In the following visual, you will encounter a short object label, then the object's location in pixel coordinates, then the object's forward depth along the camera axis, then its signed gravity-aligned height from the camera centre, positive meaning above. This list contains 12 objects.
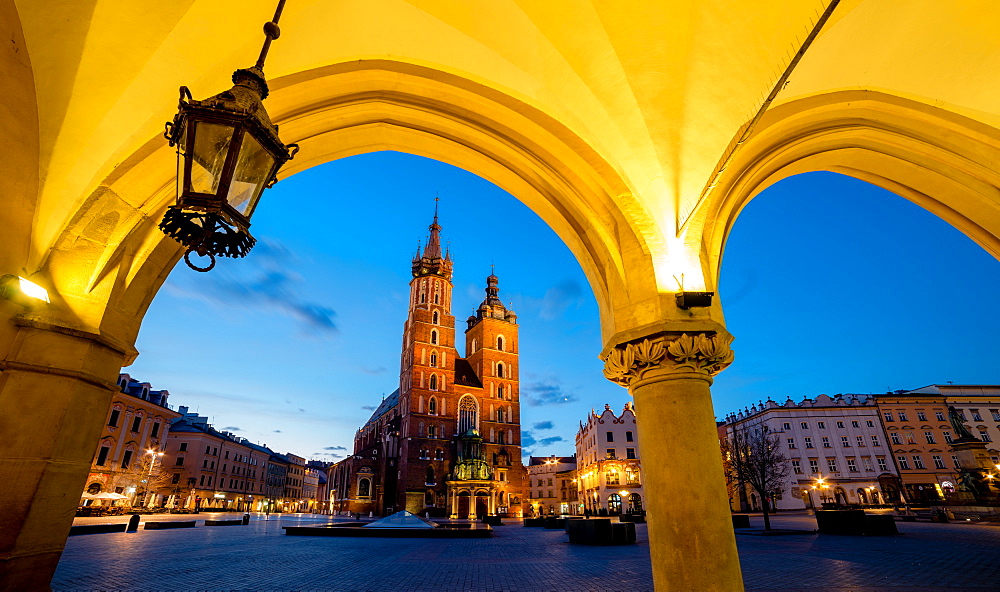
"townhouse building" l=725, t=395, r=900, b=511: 42.66 +3.02
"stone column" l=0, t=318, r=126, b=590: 3.15 +0.34
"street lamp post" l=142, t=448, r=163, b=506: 38.19 +1.88
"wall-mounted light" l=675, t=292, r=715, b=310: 3.94 +1.48
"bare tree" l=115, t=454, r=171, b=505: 37.31 +0.89
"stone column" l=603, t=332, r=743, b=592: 3.36 +0.20
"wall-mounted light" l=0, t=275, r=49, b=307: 3.43 +1.36
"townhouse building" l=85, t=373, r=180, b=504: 35.17 +3.37
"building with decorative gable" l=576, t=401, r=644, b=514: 45.53 +2.20
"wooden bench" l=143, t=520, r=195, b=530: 20.39 -1.58
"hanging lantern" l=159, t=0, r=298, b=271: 2.44 +1.67
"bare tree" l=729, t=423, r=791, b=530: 20.58 +1.73
